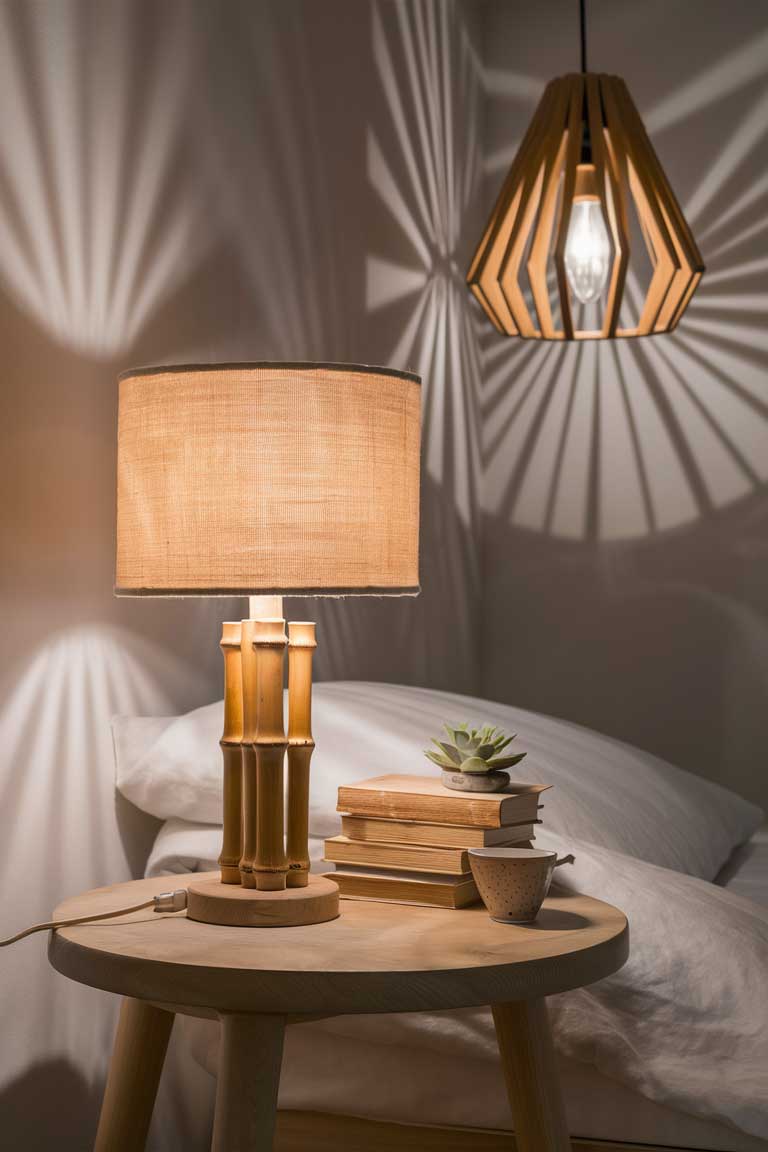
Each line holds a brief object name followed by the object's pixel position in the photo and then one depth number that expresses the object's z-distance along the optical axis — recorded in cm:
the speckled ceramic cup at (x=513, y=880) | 110
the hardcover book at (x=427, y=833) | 118
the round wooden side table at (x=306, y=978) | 93
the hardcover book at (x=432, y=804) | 118
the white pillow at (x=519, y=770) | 135
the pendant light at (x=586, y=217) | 195
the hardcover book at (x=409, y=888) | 117
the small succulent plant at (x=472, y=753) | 122
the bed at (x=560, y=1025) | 112
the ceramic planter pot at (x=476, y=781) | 122
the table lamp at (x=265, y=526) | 106
